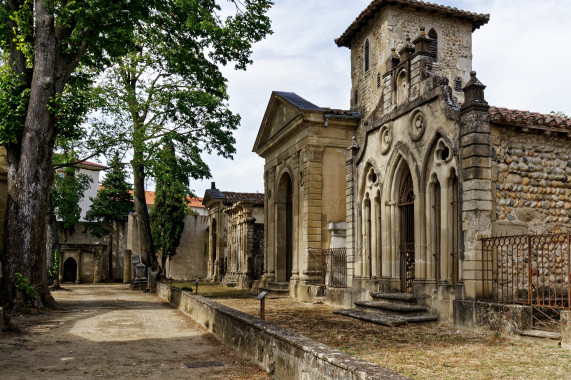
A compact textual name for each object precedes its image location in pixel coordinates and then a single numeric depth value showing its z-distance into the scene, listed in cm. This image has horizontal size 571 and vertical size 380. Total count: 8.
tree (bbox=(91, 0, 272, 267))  1529
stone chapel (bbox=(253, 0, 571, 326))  1005
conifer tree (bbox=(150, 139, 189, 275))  3419
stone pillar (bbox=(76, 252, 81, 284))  3438
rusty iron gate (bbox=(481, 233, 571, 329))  942
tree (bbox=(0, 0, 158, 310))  1228
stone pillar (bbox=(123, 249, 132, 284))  3350
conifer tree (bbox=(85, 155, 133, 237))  3912
